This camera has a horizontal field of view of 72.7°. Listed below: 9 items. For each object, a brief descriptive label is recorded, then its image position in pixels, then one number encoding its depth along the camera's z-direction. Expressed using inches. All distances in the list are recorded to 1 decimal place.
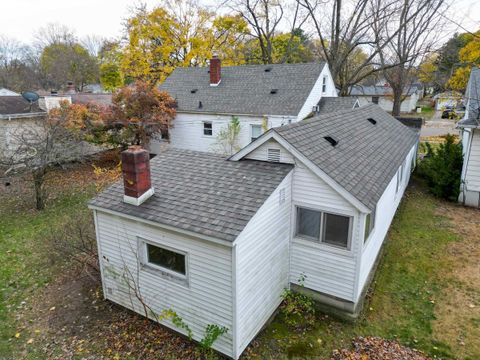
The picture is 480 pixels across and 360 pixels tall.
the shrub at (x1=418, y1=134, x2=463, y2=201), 612.4
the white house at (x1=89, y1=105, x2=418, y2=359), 265.0
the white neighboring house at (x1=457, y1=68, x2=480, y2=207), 543.5
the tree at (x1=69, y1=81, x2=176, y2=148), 808.9
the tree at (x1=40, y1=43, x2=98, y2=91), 2156.3
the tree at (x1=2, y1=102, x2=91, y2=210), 556.1
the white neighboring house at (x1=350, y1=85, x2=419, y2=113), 2127.2
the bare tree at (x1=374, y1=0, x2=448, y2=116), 1148.5
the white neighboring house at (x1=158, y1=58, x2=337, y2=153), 809.5
